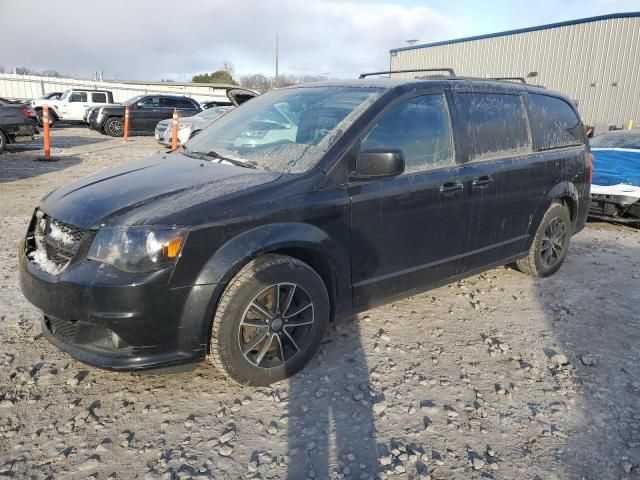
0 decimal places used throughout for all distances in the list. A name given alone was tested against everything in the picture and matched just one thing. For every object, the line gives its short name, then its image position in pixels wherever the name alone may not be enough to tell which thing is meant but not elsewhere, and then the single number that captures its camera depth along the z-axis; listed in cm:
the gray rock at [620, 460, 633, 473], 233
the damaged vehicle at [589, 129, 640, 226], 692
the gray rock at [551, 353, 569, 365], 331
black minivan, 251
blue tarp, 709
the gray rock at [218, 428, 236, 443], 248
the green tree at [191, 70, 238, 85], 5841
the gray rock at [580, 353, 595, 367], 329
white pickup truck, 2256
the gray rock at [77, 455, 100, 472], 226
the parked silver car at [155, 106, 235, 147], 1446
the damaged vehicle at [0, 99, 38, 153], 1229
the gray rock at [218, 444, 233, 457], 239
